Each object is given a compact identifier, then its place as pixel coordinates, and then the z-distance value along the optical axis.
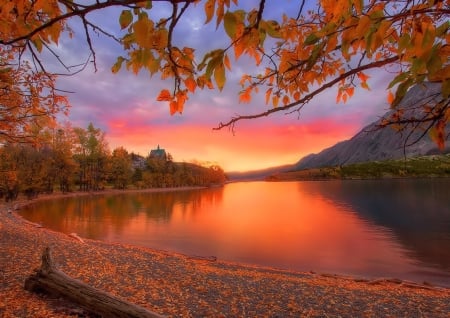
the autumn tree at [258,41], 1.17
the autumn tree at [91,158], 70.44
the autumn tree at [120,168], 77.69
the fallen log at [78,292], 4.86
